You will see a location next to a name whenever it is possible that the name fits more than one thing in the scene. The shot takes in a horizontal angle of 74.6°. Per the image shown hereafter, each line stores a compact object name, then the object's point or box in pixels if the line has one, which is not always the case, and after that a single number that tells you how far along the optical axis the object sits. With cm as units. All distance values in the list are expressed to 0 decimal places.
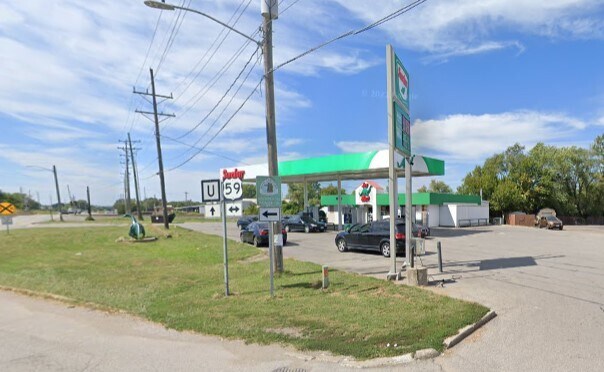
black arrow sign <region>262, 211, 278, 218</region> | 911
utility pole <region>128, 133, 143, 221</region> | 6022
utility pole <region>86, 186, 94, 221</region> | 7356
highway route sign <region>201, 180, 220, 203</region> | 902
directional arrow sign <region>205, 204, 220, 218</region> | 956
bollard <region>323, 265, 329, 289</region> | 958
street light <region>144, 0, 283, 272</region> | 1195
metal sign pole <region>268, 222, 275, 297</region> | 894
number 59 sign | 895
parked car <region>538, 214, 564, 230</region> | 4069
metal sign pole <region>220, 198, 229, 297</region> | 894
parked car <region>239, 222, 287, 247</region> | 2155
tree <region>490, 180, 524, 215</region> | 5600
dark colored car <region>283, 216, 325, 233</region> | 3234
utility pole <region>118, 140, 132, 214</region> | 6999
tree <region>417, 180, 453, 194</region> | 9156
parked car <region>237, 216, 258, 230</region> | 3666
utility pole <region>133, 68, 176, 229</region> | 3452
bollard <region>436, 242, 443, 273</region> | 1215
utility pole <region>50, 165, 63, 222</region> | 6350
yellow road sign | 2747
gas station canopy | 2680
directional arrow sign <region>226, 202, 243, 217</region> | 918
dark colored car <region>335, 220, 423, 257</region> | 1634
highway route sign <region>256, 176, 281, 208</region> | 907
